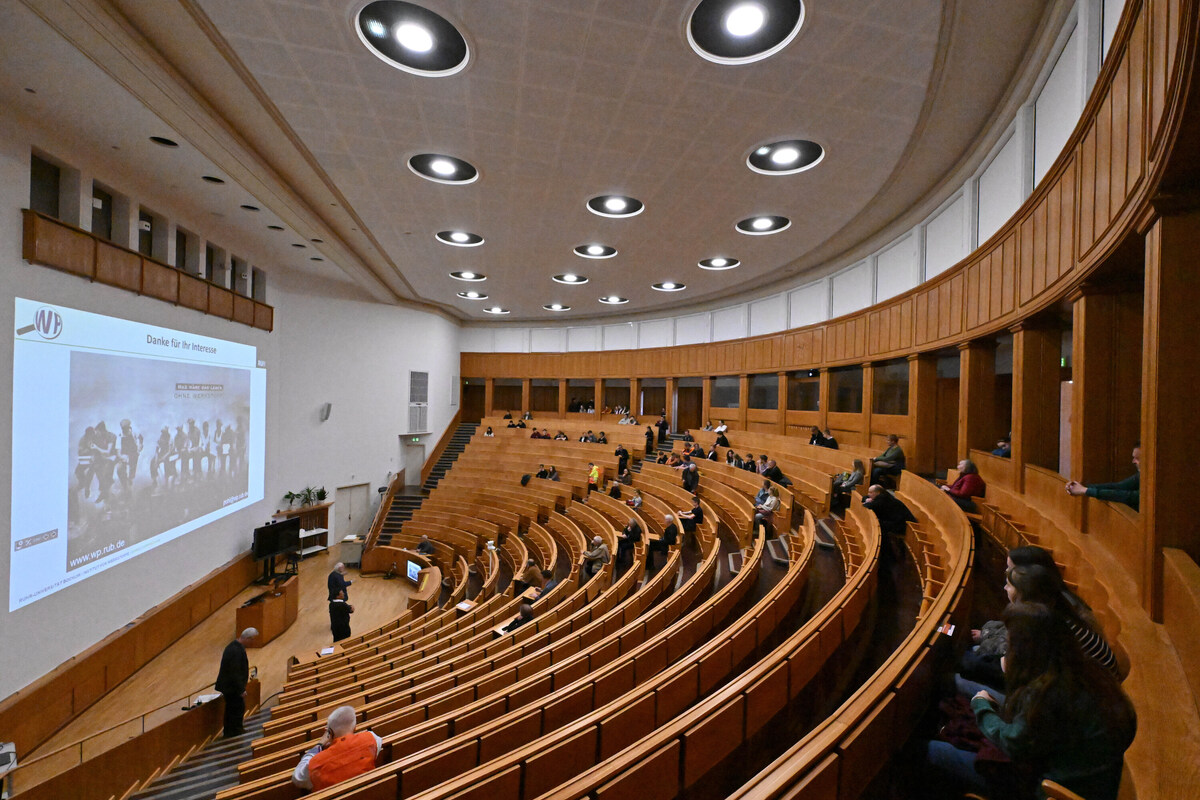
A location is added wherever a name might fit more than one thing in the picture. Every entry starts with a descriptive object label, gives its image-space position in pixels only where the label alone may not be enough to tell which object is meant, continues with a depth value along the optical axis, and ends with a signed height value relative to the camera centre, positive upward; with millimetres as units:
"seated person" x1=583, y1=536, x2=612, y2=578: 6824 -2118
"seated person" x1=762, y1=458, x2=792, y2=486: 7738 -1063
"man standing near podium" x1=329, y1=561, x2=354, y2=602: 7871 -2952
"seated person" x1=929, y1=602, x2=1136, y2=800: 1443 -865
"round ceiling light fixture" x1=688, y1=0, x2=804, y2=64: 3977 +3076
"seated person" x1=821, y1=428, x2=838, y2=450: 9242 -655
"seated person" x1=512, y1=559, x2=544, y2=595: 7211 -2519
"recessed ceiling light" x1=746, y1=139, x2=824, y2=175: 6043 +3051
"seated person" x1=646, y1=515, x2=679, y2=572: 6793 -1884
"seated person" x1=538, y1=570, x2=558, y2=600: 6832 -2535
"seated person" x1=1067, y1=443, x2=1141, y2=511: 2930 -456
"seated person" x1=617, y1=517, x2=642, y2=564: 7219 -1966
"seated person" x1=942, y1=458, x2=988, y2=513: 5070 -779
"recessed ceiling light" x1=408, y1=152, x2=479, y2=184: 6621 +3056
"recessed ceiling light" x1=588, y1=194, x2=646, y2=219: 7730 +3033
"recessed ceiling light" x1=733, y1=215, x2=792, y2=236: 8469 +3041
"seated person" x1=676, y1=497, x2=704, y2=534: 7527 -1720
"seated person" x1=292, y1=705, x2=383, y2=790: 2686 -1942
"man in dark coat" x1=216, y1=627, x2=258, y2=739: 5207 -2987
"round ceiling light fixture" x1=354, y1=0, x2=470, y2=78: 4125 +3073
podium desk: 8047 -3577
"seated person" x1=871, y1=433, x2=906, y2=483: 6816 -753
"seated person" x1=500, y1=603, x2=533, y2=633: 5375 -2332
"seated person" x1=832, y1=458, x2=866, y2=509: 6609 -1024
